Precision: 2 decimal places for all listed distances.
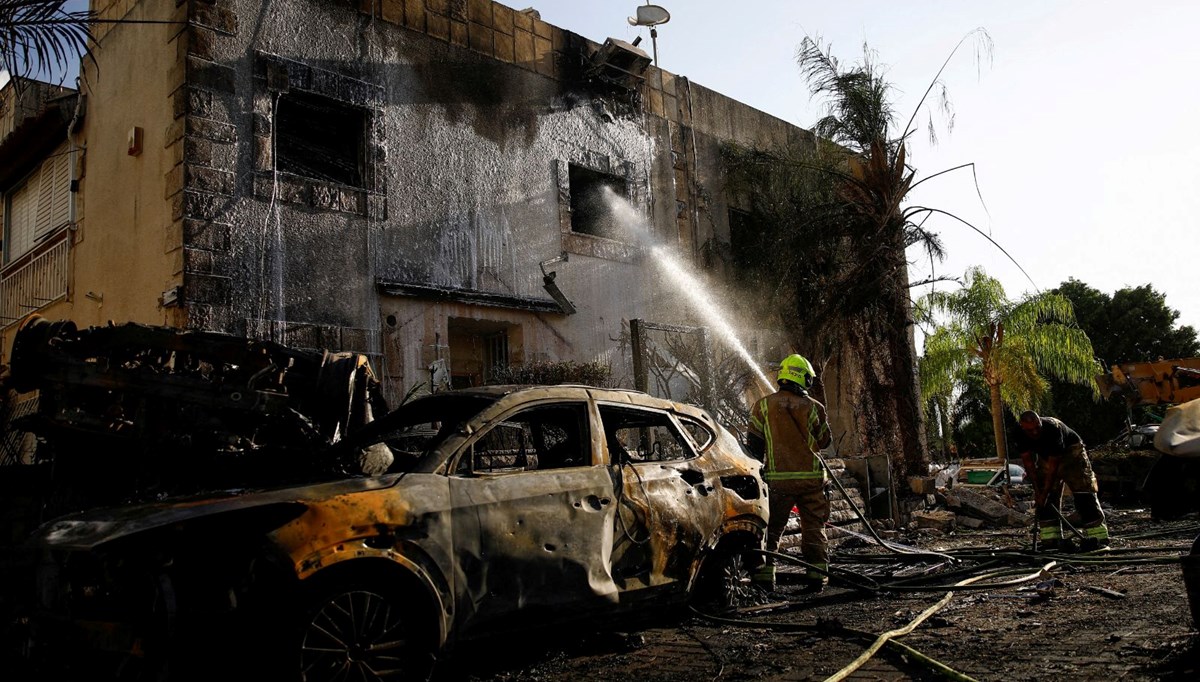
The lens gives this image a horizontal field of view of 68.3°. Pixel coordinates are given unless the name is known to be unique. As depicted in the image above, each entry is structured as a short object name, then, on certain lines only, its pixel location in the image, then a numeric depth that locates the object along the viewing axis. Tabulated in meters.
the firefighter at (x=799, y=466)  6.93
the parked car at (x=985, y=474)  22.67
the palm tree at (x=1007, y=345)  27.08
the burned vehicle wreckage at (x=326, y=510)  3.58
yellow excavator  14.27
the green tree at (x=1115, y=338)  36.12
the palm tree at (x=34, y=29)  6.12
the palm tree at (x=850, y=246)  14.79
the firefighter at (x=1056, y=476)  8.40
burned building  9.55
